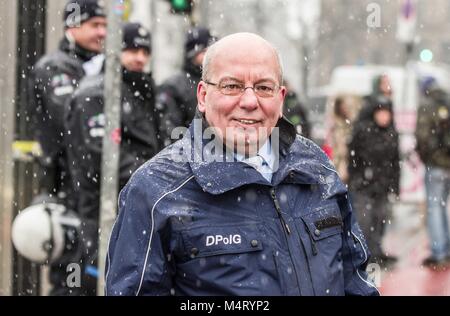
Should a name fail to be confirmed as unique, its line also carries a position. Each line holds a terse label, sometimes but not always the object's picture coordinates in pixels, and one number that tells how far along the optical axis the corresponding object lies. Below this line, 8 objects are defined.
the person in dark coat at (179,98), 8.02
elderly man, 3.52
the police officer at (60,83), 7.50
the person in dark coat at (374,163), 11.46
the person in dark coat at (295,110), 10.66
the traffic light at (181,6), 10.81
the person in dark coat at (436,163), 12.16
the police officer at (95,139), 7.00
